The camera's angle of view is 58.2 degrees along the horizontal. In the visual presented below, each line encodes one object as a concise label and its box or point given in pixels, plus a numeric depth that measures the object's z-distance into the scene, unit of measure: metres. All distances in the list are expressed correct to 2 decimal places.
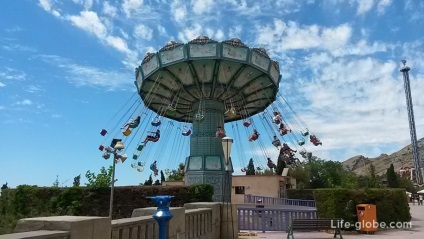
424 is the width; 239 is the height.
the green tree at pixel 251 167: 66.20
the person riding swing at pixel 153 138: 29.25
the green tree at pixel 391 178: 57.23
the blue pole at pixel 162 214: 7.04
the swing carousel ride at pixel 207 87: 27.52
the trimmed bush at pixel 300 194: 32.15
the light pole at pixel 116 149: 18.46
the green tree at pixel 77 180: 28.81
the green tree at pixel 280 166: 60.33
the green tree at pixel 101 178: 26.65
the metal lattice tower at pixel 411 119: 90.81
